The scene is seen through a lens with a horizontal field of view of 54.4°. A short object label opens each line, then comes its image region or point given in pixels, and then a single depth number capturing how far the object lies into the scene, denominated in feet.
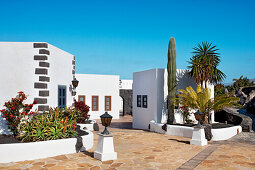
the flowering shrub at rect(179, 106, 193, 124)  46.46
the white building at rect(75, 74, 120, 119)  72.13
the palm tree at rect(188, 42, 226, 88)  44.68
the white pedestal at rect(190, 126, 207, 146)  32.37
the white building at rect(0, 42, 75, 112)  30.48
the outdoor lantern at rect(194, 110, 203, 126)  32.30
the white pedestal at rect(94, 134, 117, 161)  23.36
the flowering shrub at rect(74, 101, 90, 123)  46.78
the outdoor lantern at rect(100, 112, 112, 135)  23.32
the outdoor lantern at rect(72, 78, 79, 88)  42.02
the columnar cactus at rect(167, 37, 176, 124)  44.07
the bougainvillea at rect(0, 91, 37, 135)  28.35
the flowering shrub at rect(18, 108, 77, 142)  24.89
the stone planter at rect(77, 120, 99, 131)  44.17
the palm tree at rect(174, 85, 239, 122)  40.24
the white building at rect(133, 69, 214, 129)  47.03
